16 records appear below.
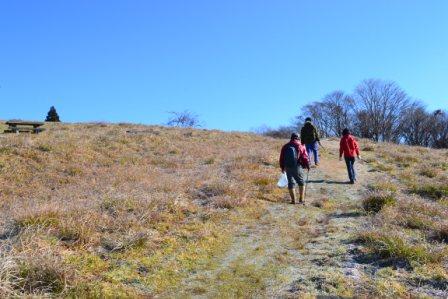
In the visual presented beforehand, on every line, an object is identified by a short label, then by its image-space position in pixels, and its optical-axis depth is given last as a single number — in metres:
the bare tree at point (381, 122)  78.56
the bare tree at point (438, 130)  80.75
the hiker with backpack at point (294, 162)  12.56
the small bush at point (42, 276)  5.71
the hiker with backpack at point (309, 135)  17.67
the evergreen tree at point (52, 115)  55.07
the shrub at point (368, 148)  25.23
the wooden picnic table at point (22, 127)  26.14
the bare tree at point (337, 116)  85.69
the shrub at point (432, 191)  13.25
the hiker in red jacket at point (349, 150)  15.67
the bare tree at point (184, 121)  65.56
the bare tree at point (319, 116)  88.38
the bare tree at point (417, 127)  80.38
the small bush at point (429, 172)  16.90
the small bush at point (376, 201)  11.18
